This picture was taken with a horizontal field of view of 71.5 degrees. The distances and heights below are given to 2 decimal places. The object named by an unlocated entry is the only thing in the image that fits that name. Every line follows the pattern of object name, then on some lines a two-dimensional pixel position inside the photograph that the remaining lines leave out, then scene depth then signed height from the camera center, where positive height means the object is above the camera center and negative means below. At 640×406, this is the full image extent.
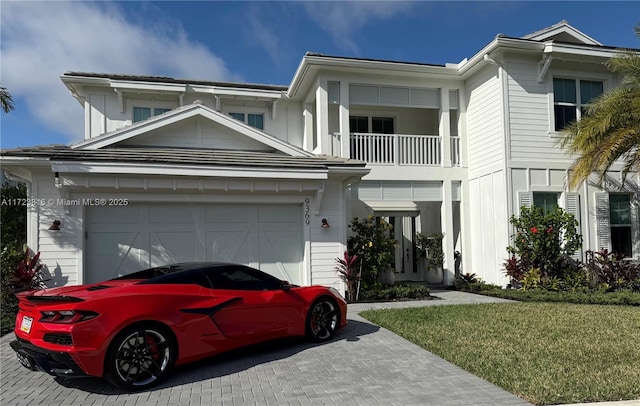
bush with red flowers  11.87 -0.44
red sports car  4.55 -1.05
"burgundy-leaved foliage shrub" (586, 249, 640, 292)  11.88 -1.34
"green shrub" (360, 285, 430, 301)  11.02 -1.67
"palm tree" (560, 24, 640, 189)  10.69 +2.39
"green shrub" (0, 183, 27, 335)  8.74 -0.28
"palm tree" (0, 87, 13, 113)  10.43 +3.08
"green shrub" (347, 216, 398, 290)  11.48 -0.55
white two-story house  9.45 +1.46
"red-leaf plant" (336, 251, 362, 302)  10.72 -1.14
